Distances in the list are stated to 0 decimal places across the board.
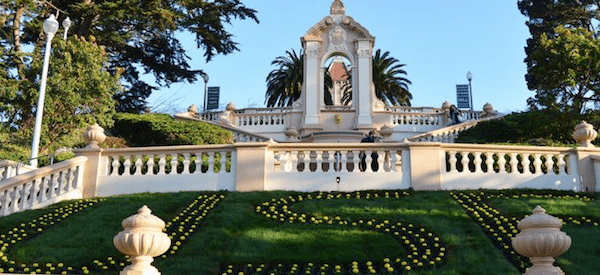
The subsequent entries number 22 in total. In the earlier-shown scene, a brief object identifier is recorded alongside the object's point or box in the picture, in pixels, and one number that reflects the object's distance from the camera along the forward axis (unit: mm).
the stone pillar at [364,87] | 28609
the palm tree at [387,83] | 49719
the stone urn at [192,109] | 30484
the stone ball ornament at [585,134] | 13758
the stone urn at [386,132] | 20673
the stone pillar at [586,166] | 13273
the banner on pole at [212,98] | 44031
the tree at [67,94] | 21594
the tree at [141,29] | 28828
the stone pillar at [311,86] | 28625
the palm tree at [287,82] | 49012
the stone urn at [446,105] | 28891
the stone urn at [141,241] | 6742
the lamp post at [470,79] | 42194
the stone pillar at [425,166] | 12938
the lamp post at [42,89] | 15938
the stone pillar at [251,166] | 13034
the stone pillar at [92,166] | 13594
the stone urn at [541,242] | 6648
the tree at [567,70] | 20828
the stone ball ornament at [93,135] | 13938
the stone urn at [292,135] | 22978
